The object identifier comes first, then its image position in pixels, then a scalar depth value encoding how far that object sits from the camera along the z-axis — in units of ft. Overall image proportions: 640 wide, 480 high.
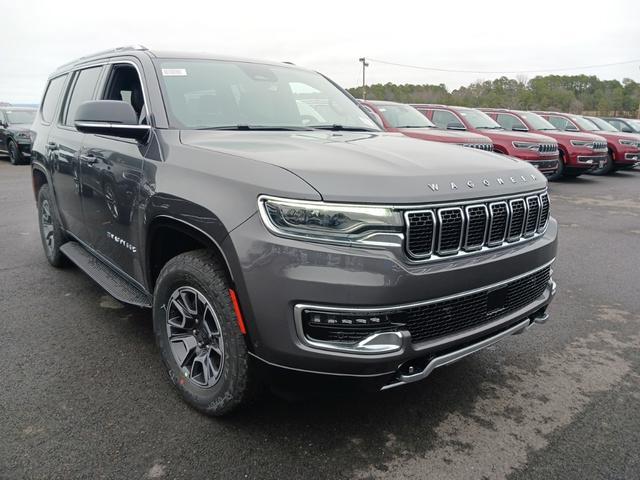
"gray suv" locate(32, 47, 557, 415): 6.96
